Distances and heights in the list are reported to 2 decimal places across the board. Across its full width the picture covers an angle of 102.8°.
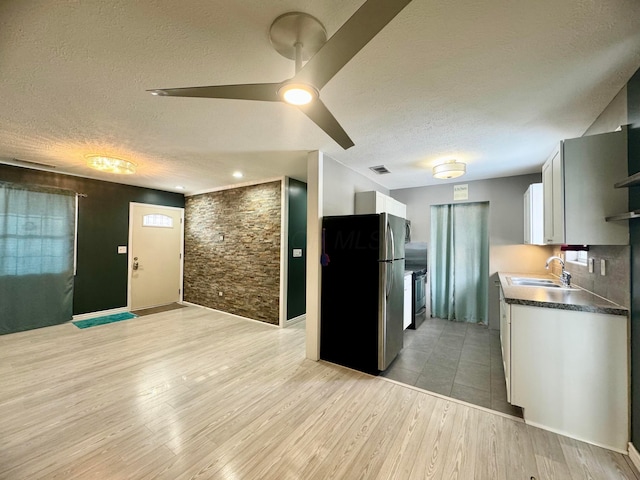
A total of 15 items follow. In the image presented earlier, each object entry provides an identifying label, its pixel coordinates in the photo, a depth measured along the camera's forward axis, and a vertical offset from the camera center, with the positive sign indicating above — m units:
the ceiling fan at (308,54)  0.92 +0.77
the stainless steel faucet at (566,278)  2.68 -0.35
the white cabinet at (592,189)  1.77 +0.41
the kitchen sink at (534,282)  2.86 -0.44
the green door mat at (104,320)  4.16 -1.36
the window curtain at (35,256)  3.71 -0.25
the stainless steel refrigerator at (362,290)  2.67 -0.52
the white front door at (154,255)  5.08 -0.28
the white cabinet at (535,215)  3.20 +0.39
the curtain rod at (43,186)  3.71 +0.83
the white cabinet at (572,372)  1.72 -0.92
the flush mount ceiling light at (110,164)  3.07 +0.94
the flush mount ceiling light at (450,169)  3.21 +0.96
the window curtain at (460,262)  4.46 -0.31
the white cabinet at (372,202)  3.65 +0.61
